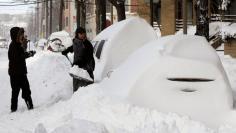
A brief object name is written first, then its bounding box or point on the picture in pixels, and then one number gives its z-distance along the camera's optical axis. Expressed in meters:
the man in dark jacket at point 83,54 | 10.54
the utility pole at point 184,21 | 22.48
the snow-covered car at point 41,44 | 44.20
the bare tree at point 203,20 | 15.44
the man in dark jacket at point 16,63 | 9.86
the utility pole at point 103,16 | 22.97
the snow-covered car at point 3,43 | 70.01
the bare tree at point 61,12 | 42.30
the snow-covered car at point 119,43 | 11.33
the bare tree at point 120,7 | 22.36
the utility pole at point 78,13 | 32.10
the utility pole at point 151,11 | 30.37
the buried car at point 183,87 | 6.73
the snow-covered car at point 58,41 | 27.58
